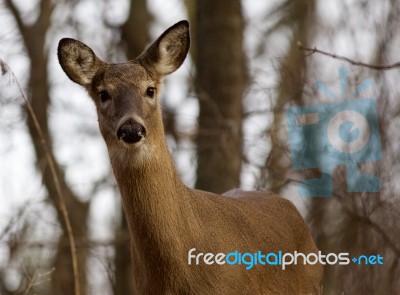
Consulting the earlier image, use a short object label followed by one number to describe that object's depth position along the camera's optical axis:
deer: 11.95
